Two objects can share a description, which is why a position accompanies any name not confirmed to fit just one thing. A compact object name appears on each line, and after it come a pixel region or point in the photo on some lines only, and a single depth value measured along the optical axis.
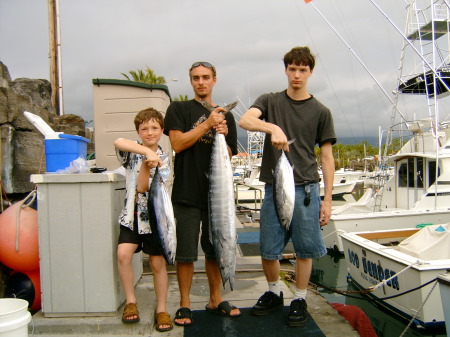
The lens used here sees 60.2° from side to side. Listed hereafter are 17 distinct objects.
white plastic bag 3.00
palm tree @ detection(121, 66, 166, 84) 32.62
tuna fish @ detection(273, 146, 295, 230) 2.80
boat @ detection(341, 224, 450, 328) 5.06
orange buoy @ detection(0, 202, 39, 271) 3.20
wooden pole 7.50
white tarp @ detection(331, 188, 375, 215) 11.02
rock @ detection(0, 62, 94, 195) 3.92
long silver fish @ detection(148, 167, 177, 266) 2.68
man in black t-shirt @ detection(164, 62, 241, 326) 2.94
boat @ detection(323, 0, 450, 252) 9.48
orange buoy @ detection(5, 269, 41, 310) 3.39
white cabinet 2.94
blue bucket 3.11
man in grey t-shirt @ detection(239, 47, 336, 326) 2.99
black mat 2.85
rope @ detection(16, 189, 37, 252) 3.17
